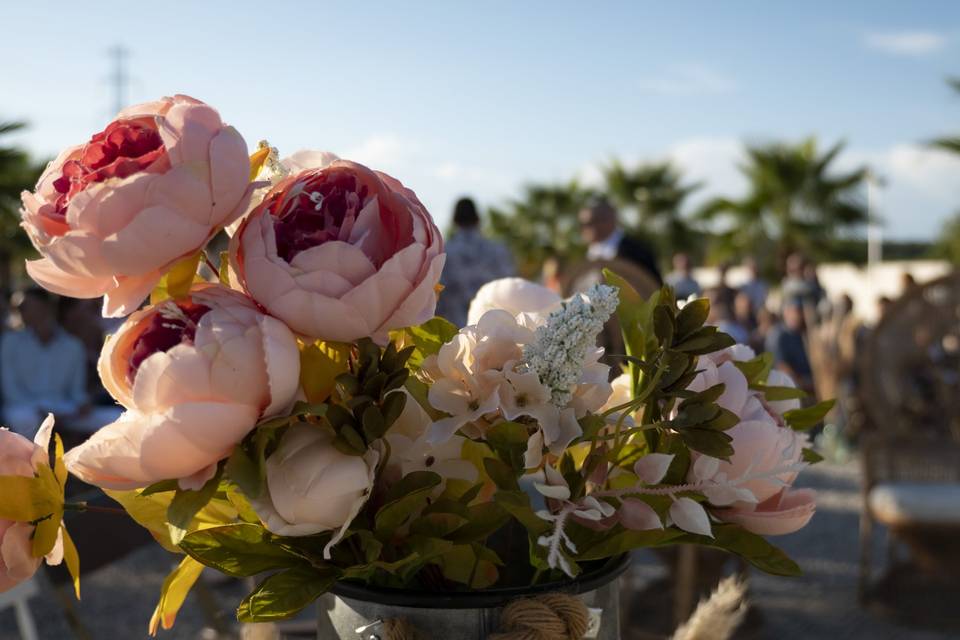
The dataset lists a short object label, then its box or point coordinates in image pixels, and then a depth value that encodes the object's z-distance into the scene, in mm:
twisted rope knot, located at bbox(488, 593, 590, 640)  556
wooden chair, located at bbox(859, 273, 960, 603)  3307
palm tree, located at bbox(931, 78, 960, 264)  30786
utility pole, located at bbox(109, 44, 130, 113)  28141
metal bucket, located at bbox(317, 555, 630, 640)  583
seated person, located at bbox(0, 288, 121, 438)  4805
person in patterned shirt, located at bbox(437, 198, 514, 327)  4504
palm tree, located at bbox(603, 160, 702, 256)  22453
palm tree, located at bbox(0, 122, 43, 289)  10744
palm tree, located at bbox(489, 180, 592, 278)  23859
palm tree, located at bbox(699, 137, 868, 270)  19812
